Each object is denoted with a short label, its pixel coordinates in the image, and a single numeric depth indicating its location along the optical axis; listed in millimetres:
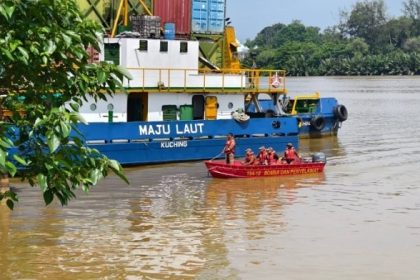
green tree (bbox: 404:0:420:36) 153875
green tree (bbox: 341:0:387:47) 158875
